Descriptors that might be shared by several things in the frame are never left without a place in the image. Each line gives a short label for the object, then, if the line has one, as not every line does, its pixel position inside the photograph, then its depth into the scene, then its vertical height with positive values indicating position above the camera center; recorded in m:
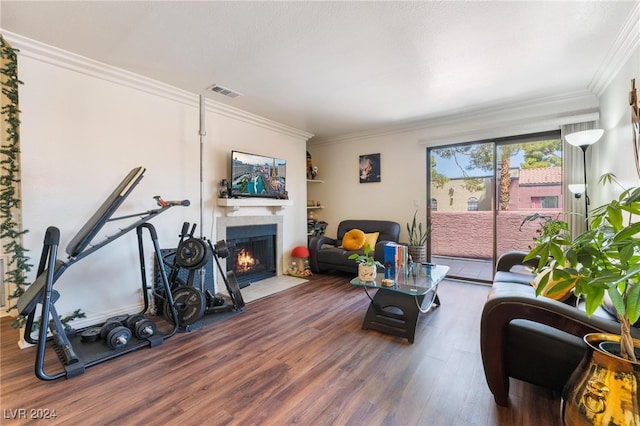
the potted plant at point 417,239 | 4.38 -0.46
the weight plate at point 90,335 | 2.29 -1.04
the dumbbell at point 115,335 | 2.15 -0.99
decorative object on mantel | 3.71 +0.32
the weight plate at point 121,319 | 2.42 -0.97
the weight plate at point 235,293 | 3.05 -0.91
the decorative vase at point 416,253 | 4.37 -0.66
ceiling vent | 3.18 +1.47
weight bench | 1.83 -0.83
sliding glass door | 3.79 +0.23
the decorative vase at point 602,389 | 0.93 -0.65
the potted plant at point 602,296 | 0.87 -0.28
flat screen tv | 3.78 +0.55
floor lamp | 2.70 +0.73
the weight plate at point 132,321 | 2.37 -0.95
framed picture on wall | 5.09 +0.84
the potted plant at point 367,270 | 2.67 -0.57
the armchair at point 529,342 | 1.37 -0.75
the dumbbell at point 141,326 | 2.30 -0.98
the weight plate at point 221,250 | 3.00 -0.41
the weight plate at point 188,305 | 2.57 -0.88
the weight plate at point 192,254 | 2.65 -0.40
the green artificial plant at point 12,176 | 2.26 +0.31
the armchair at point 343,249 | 4.36 -0.62
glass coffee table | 2.44 -0.87
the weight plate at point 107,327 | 2.26 -0.97
